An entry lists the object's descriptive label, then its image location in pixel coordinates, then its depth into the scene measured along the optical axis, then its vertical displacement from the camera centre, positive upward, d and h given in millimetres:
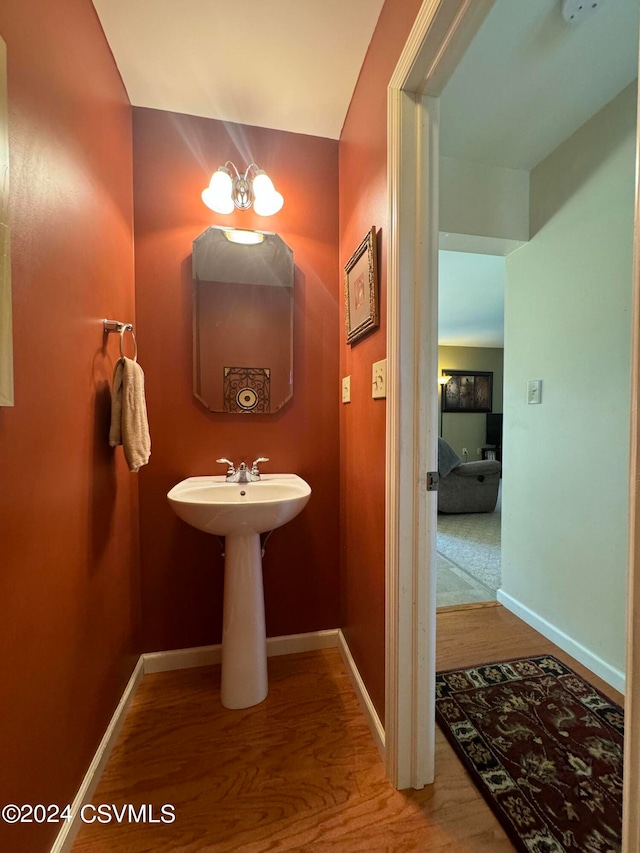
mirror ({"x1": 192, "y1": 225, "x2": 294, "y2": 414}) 1527 +470
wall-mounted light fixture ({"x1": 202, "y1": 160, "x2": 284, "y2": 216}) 1426 +991
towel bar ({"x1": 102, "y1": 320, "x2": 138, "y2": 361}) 1162 +331
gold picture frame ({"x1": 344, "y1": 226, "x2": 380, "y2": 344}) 1144 +492
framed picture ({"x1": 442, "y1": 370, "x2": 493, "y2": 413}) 5957 +543
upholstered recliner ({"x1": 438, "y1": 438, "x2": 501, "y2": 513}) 3883 -759
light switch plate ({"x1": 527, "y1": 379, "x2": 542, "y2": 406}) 1838 +169
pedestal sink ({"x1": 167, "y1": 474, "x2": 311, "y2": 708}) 1322 -766
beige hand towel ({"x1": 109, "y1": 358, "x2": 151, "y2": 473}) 1155 +29
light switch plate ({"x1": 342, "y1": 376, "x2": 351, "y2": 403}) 1495 +147
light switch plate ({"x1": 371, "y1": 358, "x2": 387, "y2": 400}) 1089 +140
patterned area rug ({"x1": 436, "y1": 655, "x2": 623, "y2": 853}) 920 -1094
